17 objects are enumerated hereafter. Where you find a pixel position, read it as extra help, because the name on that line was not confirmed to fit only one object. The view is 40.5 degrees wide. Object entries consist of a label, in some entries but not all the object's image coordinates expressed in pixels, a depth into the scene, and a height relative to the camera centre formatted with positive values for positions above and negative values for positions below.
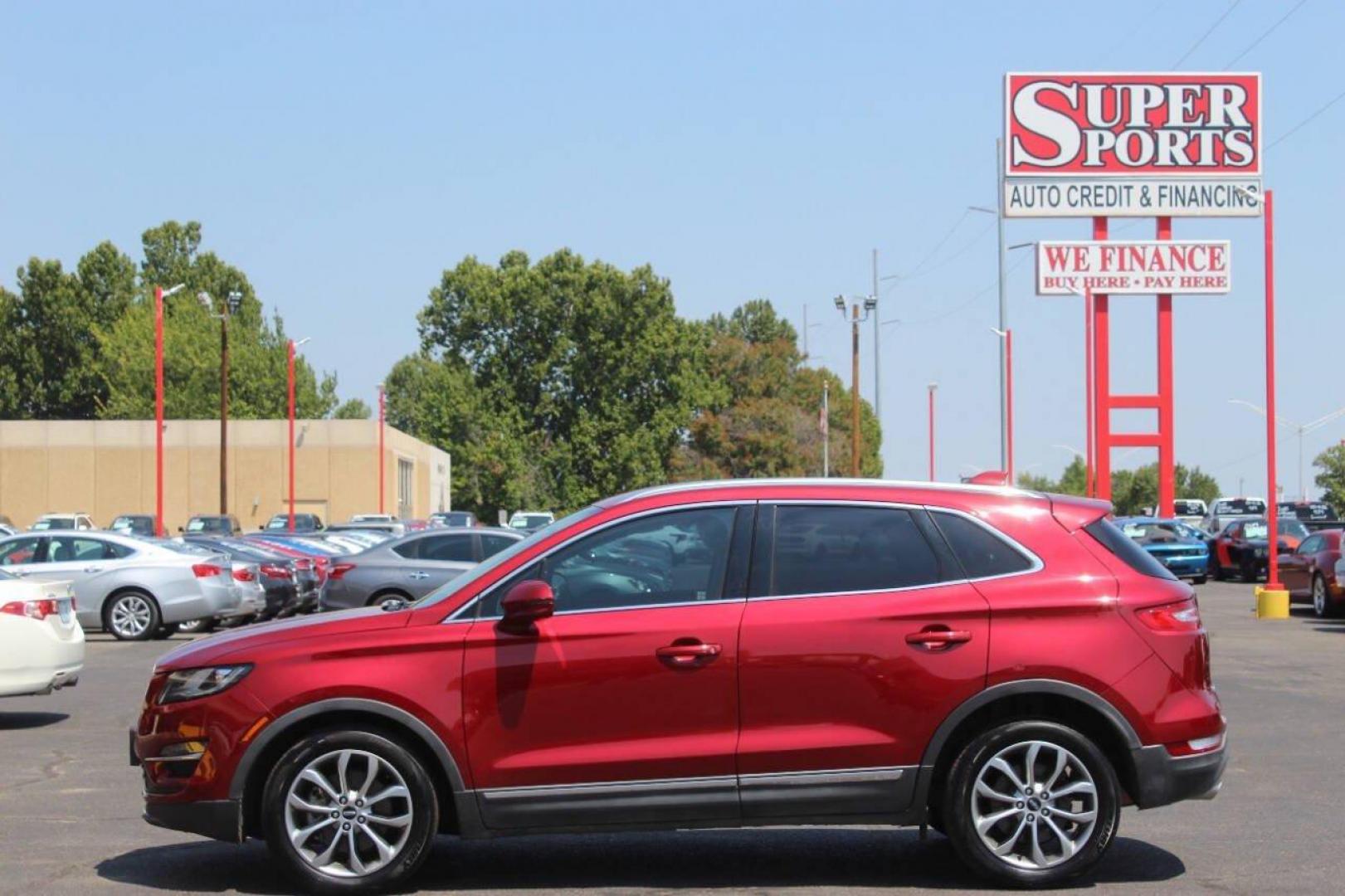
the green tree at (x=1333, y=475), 110.69 +1.83
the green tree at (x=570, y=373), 95.44 +6.85
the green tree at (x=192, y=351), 99.00 +8.45
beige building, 82.75 +1.53
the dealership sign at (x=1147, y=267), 52.03 +6.78
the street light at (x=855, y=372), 65.12 +4.70
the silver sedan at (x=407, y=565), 24.34 -0.85
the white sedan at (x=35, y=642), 14.27 -1.11
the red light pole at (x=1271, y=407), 29.34 +1.63
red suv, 7.59 -0.83
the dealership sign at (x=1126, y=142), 51.22 +10.17
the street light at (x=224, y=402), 60.09 +3.44
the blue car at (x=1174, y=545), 41.16 -0.95
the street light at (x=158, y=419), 46.00 +2.25
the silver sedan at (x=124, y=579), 24.12 -1.02
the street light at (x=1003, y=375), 58.12 +4.17
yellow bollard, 28.88 -1.61
